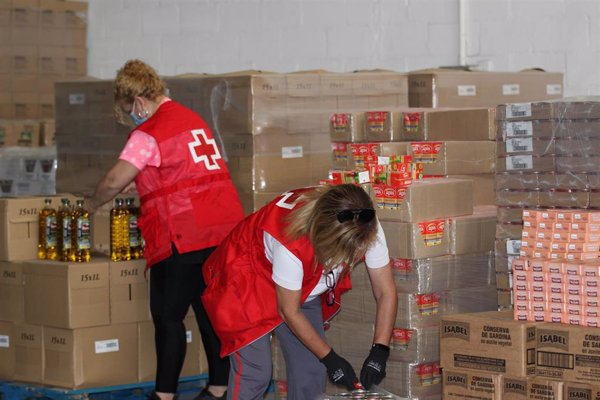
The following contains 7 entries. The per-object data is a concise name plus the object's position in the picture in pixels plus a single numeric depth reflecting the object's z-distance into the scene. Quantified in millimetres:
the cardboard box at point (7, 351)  6152
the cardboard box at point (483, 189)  5719
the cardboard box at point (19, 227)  6020
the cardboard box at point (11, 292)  6066
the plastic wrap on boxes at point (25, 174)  8164
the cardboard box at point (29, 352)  5977
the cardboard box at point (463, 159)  5543
